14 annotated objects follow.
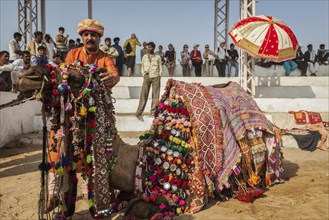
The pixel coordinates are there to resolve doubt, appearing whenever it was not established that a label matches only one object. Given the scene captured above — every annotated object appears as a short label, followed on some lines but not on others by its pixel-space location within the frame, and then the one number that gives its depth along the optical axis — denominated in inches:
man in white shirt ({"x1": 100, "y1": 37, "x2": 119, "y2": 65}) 560.0
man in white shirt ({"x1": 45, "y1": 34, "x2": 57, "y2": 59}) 482.7
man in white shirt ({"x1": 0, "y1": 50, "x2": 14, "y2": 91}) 387.5
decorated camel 117.3
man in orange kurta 132.9
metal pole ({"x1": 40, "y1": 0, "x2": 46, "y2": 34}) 687.7
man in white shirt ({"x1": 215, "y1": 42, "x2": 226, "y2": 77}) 640.4
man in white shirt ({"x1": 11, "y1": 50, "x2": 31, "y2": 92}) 391.5
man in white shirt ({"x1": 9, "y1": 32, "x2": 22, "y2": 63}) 466.9
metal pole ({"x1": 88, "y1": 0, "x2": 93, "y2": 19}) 656.4
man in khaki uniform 408.5
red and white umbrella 355.3
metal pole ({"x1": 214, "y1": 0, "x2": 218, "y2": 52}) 764.0
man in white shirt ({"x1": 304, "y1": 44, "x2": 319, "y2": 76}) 668.1
